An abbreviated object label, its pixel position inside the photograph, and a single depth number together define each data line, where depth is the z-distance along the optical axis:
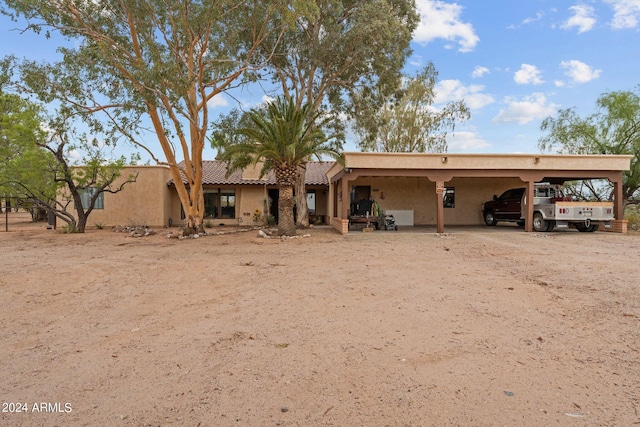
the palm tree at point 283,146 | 15.20
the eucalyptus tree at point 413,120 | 28.69
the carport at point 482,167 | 16.62
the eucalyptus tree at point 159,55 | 13.59
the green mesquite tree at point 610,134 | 21.98
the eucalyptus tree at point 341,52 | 17.84
